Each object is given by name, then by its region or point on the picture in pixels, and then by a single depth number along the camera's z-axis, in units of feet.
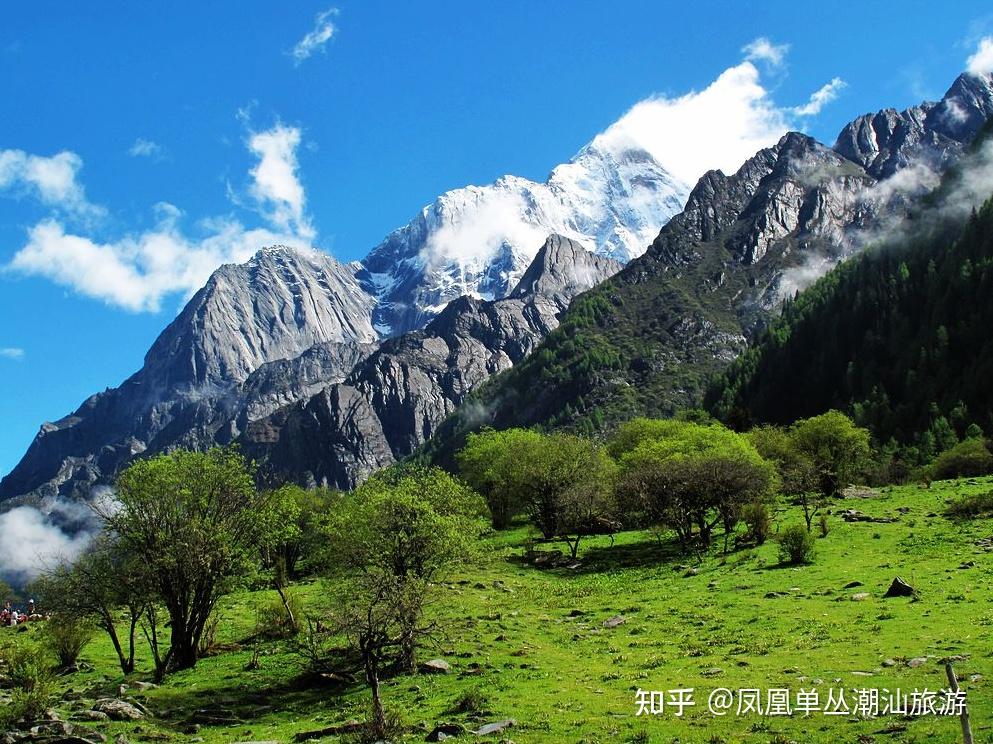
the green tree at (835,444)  302.45
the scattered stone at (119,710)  91.40
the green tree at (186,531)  121.90
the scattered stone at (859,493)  260.42
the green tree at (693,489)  196.85
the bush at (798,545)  162.09
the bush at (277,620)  143.43
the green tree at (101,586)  122.31
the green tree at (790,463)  223.92
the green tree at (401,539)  129.08
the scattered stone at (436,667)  106.93
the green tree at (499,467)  273.13
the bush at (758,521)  192.03
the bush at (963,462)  297.33
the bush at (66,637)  133.49
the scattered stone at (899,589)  119.85
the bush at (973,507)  184.44
